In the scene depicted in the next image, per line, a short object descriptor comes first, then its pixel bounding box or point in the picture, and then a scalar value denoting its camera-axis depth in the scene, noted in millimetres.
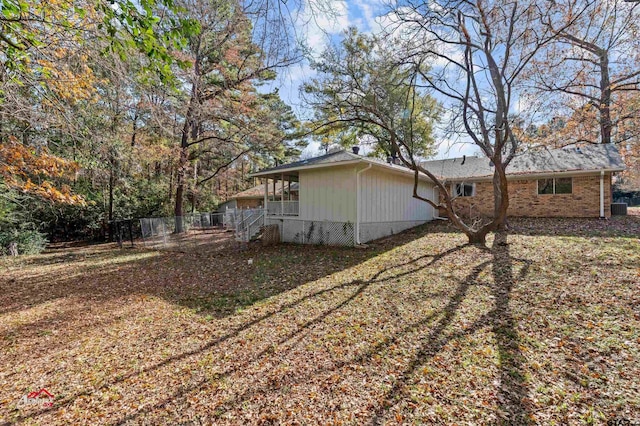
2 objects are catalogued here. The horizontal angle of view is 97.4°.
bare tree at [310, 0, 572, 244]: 7492
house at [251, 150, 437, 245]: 10070
